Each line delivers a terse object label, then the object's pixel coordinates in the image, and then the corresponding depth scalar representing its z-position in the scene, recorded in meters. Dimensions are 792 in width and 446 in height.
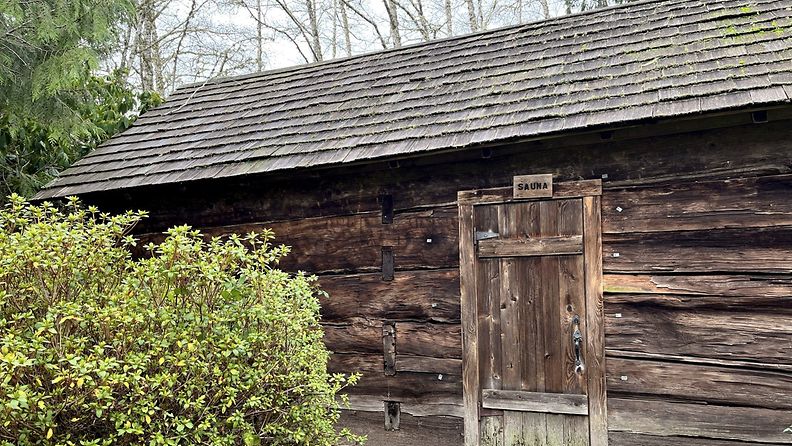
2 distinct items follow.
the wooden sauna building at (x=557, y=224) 4.97
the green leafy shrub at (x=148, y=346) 3.34
